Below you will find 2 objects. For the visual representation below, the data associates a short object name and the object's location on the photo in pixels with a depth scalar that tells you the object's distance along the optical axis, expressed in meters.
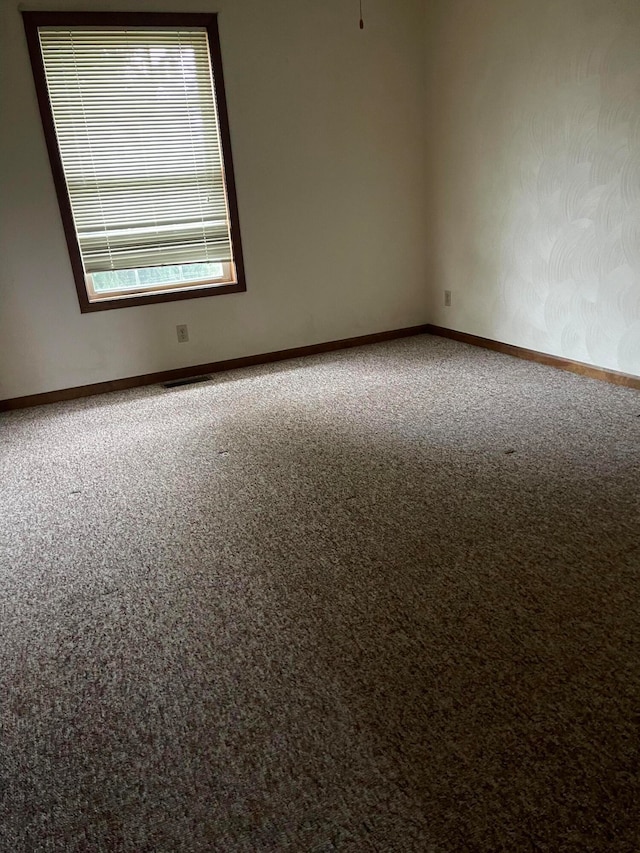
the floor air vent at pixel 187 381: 4.05
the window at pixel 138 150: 3.50
